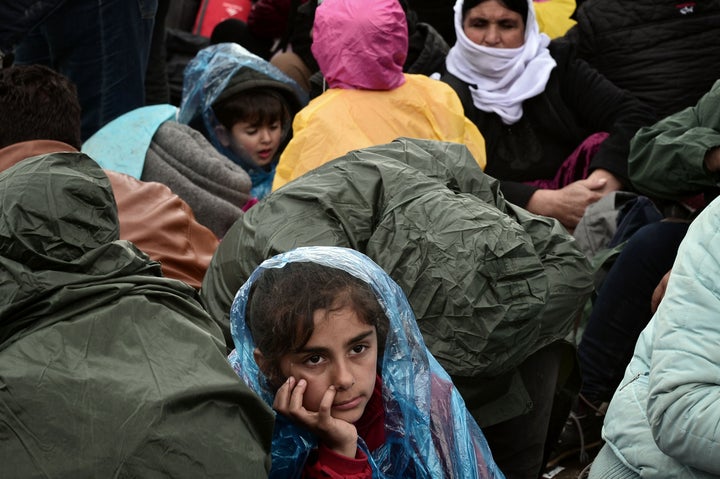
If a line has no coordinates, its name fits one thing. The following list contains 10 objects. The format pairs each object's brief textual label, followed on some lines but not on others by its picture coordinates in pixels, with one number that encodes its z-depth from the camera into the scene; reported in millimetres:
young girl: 4704
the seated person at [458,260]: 5458
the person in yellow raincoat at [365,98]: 8493
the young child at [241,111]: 10123
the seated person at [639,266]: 7635
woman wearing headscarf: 9894
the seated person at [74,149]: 6924
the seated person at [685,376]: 5119
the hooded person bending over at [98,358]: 3710
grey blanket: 8629
